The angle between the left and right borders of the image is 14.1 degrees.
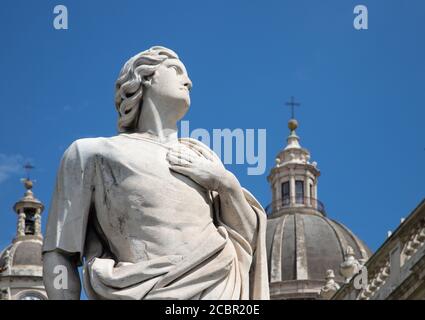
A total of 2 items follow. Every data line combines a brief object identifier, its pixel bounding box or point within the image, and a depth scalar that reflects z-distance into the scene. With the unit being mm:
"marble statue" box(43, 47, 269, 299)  9461
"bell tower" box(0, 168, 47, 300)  86625
